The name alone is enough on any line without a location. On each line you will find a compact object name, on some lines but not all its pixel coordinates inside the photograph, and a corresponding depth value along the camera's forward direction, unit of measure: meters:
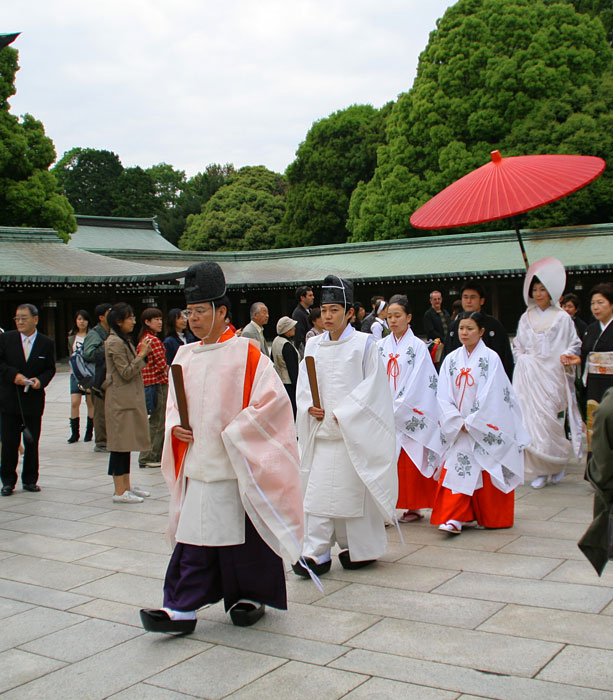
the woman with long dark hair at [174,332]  7.90
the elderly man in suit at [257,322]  8.24
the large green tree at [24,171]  25.17
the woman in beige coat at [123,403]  6.06
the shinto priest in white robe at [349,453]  4.27
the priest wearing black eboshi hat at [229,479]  3.45
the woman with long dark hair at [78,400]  9.40
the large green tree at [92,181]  53.12
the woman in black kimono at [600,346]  6.00
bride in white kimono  6.52
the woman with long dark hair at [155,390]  7.66
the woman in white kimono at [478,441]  5.00
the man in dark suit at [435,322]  10.90
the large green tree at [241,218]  40.75
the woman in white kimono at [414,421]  5.36
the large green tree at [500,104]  24.41
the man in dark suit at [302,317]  8.69
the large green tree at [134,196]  52.91
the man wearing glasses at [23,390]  6.58
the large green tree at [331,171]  36.03
